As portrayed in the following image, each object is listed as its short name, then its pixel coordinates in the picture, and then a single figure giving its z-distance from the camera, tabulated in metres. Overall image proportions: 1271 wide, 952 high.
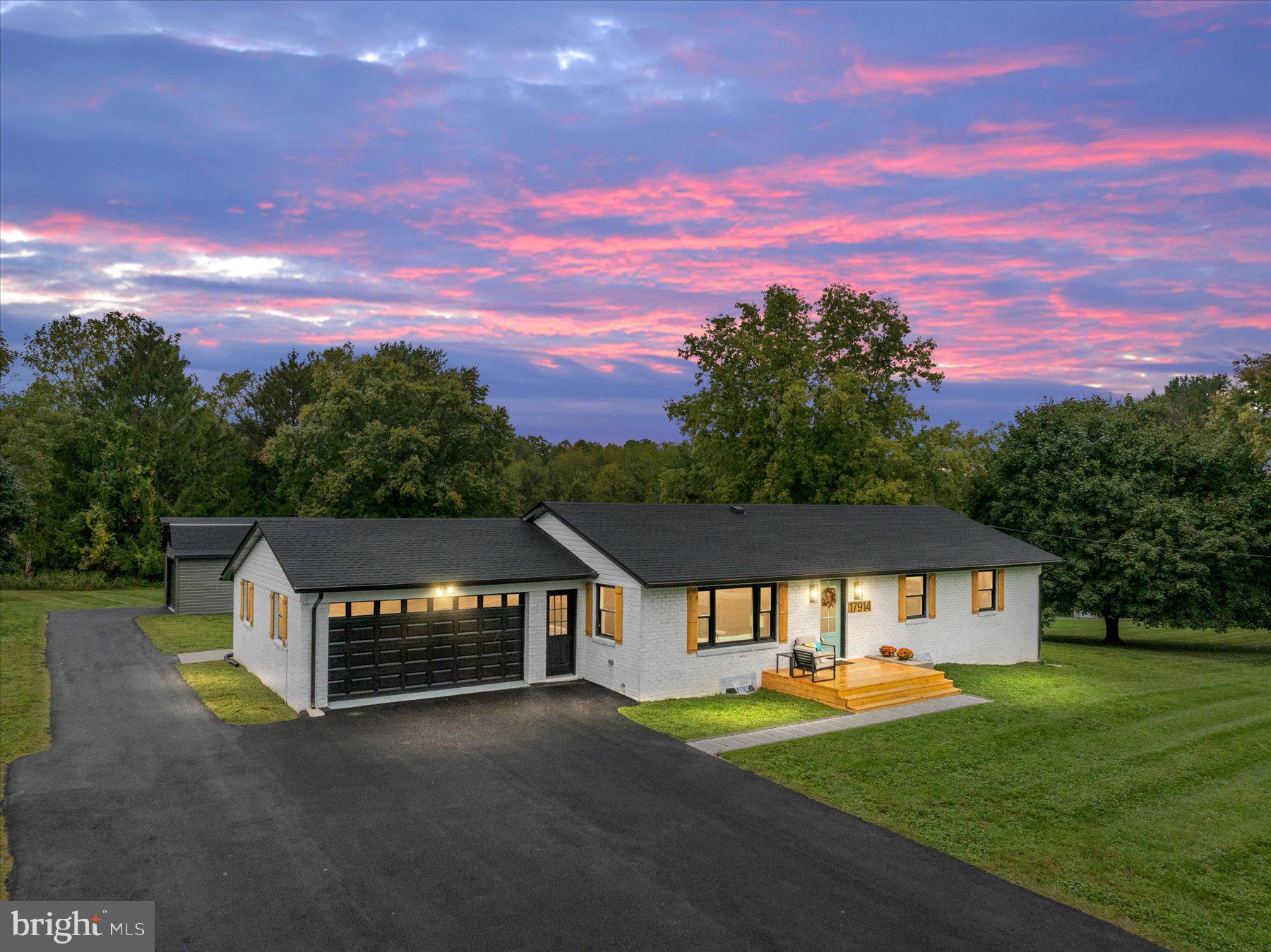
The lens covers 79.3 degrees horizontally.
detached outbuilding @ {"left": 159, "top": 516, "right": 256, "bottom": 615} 31.95
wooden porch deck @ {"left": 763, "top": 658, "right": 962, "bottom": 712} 17.12
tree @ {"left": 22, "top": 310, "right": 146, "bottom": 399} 53.97
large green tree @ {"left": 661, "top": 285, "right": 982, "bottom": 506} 38.44
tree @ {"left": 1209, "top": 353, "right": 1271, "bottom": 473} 40.78
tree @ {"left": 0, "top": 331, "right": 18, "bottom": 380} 41.34
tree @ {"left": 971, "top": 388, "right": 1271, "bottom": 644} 27.98
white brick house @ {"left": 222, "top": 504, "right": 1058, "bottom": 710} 16.64
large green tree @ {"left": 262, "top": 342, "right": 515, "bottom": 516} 38.69
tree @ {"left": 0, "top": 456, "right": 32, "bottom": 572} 33.09
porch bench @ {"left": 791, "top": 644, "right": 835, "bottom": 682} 18.05
